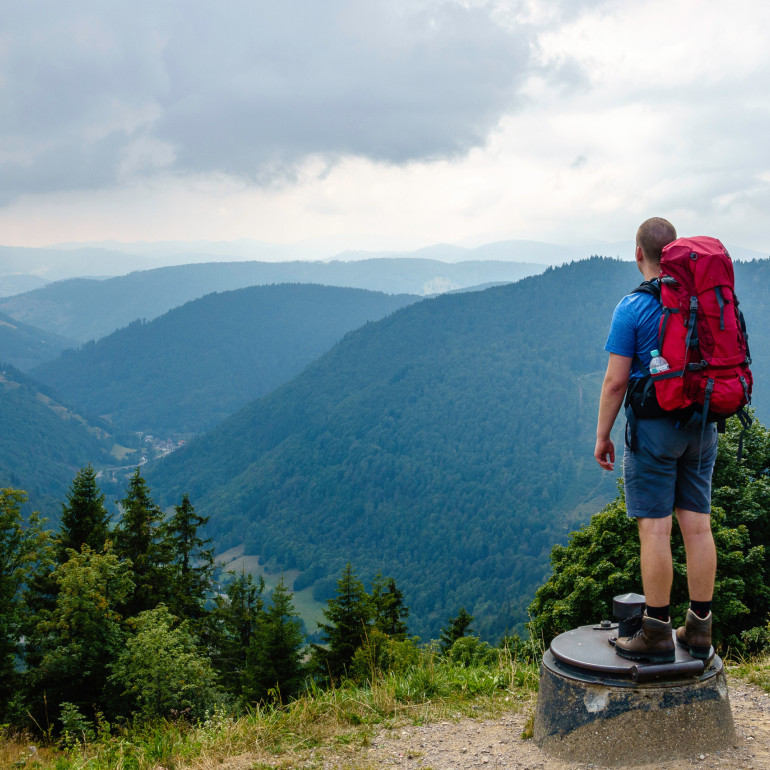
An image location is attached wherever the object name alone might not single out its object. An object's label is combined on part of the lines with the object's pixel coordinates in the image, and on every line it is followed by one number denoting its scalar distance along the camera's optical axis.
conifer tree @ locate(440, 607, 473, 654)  37.98
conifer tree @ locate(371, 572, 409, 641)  30.92
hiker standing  4.09
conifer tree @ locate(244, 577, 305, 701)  27.36
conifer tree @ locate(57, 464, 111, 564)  29.52
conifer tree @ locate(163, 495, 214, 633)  30.97
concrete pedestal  4.09
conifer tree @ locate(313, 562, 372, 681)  26.44
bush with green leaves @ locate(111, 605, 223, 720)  20.25
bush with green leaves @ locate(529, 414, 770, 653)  17.61
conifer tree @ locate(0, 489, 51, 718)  24.58
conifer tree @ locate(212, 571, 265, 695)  34.22
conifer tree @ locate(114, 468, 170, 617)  28.80
